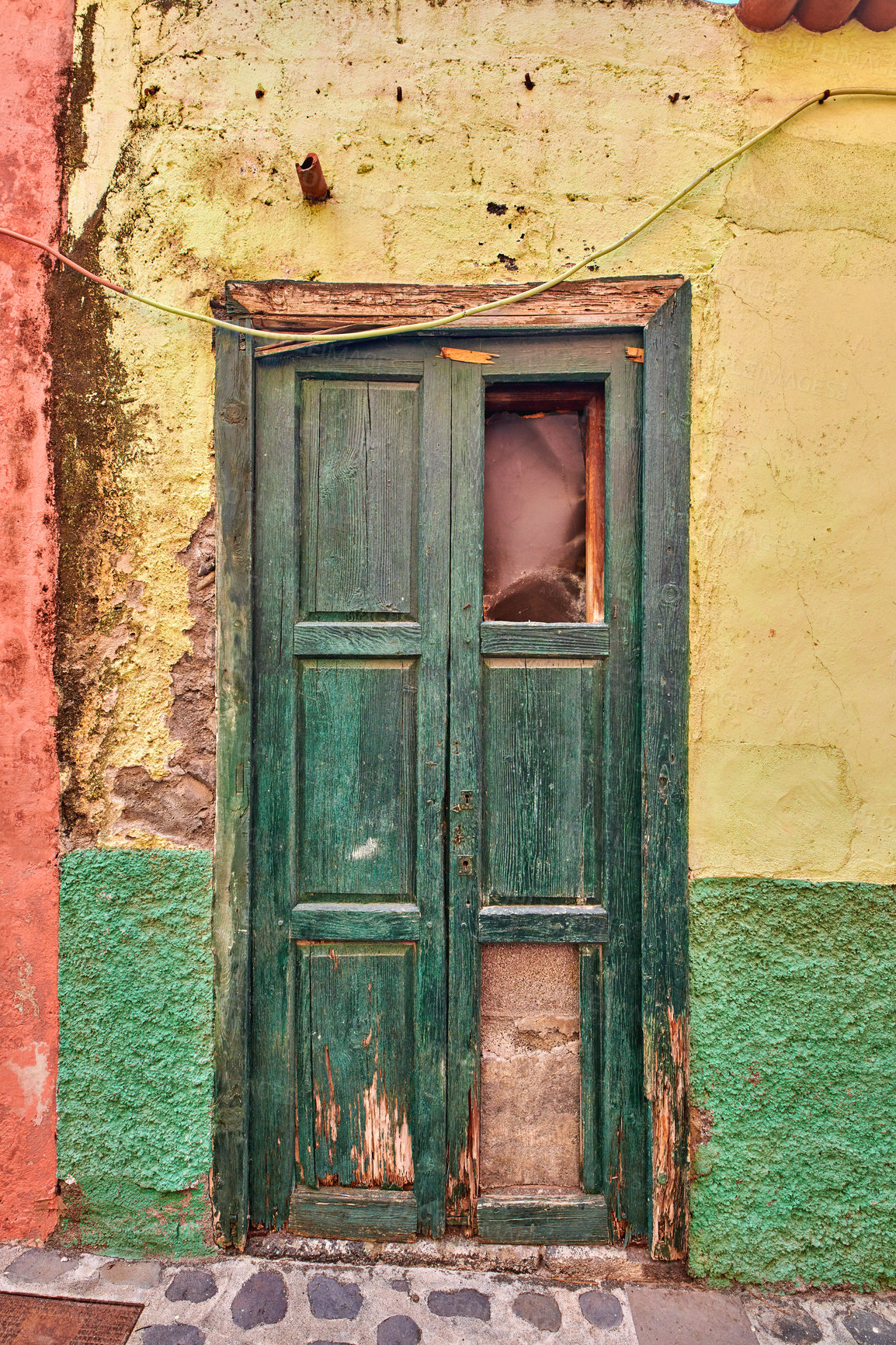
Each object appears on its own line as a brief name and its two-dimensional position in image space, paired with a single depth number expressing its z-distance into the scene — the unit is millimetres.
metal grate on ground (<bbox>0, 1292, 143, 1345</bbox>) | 1712
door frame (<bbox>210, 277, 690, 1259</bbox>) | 1911
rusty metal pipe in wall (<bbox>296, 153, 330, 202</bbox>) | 1820
